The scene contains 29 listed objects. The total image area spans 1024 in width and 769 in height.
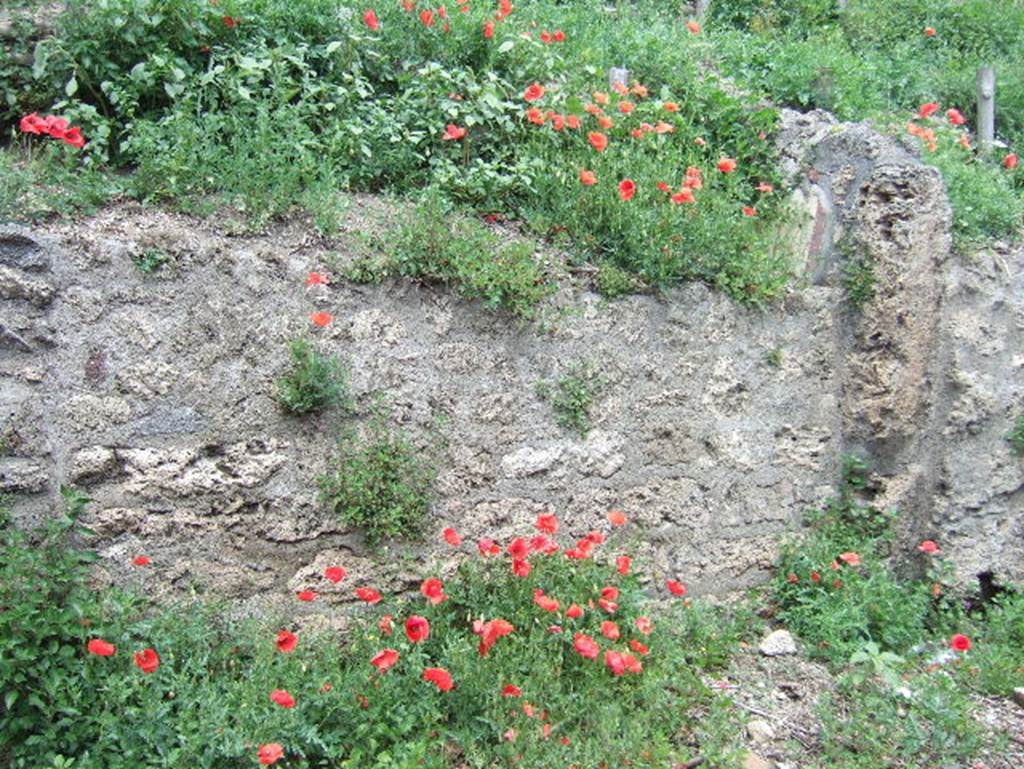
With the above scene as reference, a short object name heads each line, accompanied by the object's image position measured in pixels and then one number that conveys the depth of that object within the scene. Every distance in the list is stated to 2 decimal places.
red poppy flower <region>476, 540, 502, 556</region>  3.34
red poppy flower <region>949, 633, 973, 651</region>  3.67
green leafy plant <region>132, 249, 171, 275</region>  3.18
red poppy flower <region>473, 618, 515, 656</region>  3.01
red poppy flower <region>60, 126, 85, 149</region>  3.35
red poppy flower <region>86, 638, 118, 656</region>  2.67
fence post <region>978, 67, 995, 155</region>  5.70
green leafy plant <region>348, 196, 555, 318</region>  3.52
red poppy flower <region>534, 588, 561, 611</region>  3.16
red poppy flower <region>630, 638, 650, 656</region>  3.18
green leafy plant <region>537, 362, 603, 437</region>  3.70
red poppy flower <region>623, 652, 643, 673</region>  3.09
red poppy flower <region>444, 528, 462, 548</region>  3.29
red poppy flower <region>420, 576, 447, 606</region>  3.17
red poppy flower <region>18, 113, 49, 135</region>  3.33
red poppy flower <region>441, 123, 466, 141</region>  3.91
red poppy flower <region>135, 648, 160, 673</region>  2.71
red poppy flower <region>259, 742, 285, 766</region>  2.53
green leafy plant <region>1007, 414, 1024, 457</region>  4.46
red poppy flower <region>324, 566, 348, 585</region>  3.15
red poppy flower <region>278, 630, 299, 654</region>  2.90
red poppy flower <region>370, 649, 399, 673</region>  2.88
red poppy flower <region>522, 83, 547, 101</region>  4.18
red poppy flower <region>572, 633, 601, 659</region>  3.08
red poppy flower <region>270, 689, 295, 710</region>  2.67
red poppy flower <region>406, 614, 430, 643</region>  3.00
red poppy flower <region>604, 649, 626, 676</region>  3.07
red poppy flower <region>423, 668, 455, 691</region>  2.81
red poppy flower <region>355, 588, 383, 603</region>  3.12
